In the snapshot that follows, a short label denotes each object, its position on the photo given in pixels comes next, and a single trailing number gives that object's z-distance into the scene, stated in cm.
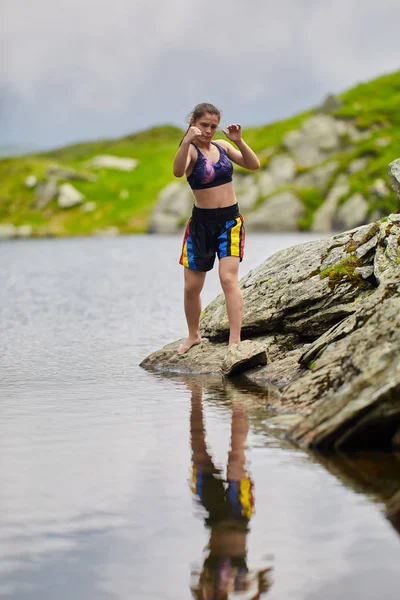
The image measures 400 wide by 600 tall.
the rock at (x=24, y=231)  9762
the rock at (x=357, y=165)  8161
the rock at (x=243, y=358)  1057
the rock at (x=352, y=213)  6962
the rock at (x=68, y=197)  10625
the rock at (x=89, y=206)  10604
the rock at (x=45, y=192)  10788
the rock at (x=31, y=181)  11475
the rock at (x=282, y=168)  8669
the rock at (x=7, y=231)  9706
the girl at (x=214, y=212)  1043
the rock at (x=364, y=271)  1057
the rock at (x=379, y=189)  6900
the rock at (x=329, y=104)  10800
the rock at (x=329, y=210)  7331
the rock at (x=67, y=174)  11606
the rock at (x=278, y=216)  7619
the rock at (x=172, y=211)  8579
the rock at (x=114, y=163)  12606
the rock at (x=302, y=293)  1059
